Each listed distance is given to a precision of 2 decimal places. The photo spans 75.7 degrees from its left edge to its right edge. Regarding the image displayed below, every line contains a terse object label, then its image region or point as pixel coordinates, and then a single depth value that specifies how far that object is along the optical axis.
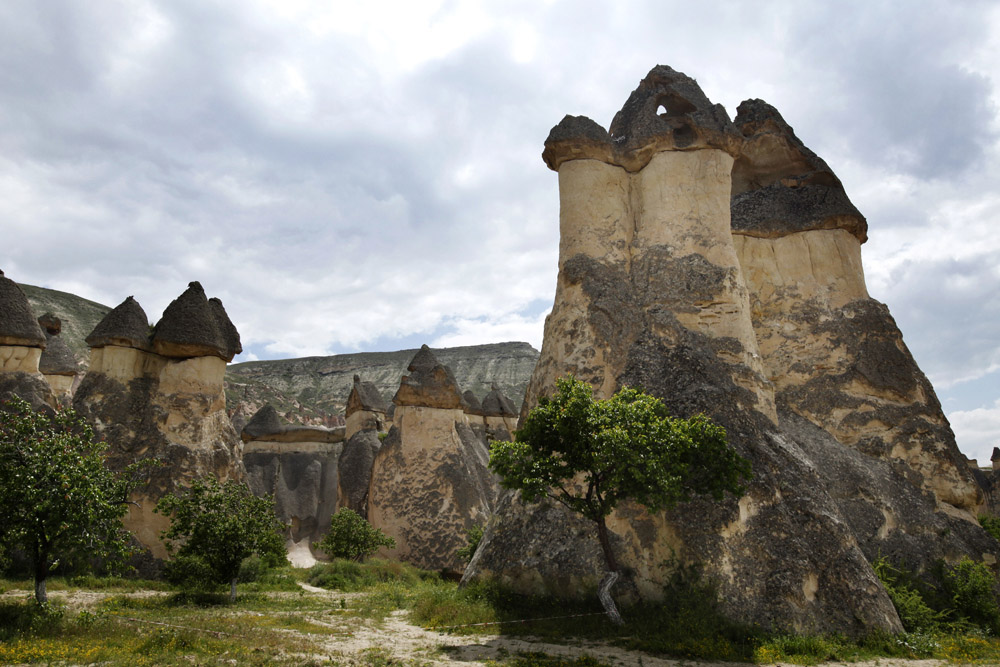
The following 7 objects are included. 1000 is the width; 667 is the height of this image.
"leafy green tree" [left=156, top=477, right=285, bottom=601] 13.41
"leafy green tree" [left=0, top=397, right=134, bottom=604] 8.83
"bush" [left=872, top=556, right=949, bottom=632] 10.45
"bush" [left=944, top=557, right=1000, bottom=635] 11.48
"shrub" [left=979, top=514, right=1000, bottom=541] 19.34
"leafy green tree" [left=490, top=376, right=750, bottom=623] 9.61
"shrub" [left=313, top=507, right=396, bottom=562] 20.23
